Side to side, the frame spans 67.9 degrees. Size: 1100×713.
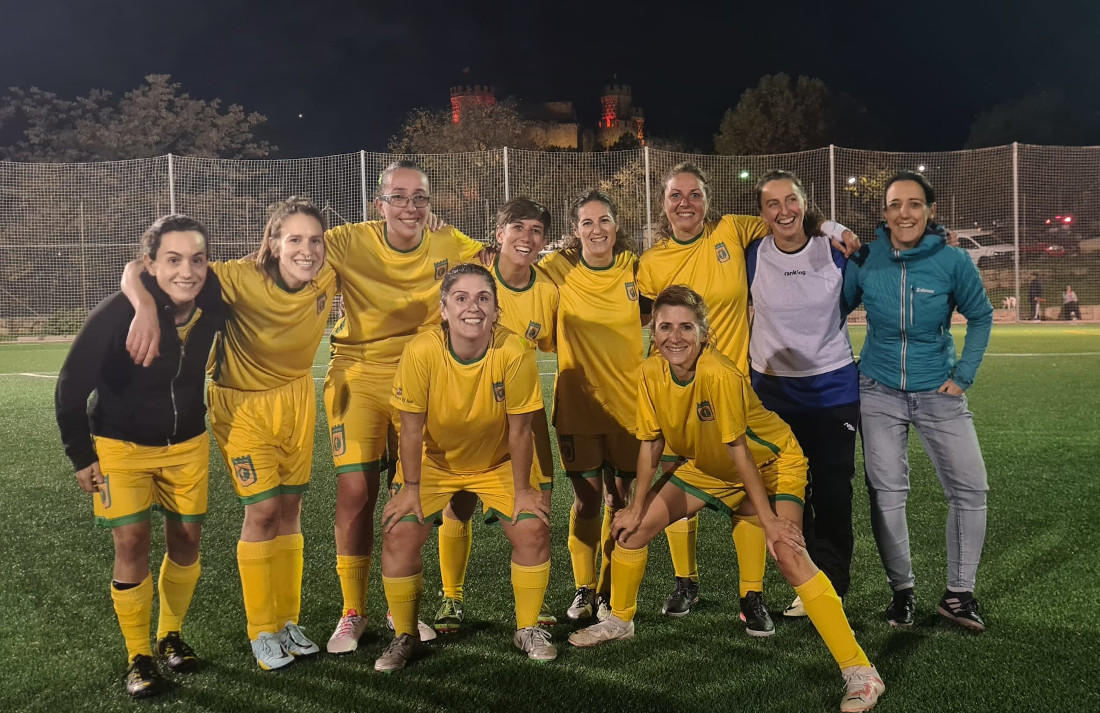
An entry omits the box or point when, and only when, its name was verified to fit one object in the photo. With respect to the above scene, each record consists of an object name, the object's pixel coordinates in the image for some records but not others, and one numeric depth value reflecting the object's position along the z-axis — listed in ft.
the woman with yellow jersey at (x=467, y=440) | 10.27
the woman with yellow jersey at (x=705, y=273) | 11.46
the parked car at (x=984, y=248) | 68.54
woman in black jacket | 9.41
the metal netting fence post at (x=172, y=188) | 60.49
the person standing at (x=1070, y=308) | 68.34
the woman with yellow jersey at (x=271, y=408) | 10.45
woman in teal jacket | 11.00
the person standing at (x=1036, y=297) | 68.64
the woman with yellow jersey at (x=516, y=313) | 11.59
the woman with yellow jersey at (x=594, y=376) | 11.96
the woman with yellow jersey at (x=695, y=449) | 10.01
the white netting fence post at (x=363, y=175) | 59.72
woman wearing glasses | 11.25
